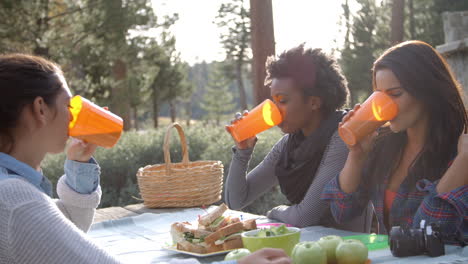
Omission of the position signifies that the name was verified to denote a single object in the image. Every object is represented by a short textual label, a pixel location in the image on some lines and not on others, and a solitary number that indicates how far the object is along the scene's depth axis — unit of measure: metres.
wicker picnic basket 2.87
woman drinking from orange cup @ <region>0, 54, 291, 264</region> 1.23
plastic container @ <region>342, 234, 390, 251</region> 1.71
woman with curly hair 2.52
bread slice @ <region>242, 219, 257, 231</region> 1.93
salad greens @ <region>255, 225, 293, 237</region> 1.64
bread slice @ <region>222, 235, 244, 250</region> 1.89
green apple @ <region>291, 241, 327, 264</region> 1.45
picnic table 1.55
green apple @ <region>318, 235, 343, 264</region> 1.51
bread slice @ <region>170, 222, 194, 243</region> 2.05
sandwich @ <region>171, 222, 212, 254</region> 1.91
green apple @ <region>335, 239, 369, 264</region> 1.47
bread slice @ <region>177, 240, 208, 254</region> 1.89
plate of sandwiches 1.90
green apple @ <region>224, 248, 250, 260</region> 1.48
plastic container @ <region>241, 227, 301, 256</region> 1.60
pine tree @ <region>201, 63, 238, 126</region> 52.91
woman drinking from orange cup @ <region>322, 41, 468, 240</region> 1.97
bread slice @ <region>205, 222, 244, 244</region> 1.91
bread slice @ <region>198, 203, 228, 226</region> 2.05
